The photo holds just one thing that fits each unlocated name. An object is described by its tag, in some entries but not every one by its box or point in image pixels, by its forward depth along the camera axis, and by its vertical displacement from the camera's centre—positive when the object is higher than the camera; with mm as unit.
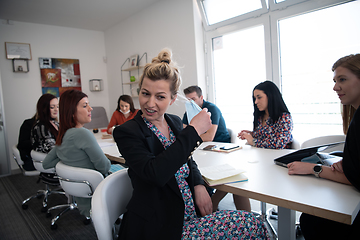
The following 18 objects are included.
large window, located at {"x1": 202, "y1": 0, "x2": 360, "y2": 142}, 2910 +548
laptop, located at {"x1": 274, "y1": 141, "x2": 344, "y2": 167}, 1330 -377
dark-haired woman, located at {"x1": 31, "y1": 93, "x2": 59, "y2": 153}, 2770 -186
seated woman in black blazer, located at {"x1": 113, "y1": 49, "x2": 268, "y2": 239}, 1006 -380
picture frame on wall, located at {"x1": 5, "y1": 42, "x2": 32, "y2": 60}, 4879 +1309
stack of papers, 1281 -440
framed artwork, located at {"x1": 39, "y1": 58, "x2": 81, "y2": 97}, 5352 +813
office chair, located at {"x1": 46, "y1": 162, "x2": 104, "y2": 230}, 1736 -545
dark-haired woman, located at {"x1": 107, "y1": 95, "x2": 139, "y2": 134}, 4062 -114
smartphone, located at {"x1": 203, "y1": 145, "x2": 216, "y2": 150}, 2173 -445
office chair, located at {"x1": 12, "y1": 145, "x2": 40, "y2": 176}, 2992 -647
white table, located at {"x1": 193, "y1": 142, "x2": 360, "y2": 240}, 929 -453
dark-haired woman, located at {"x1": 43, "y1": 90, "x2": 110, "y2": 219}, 1926 -272
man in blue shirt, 2730 -260
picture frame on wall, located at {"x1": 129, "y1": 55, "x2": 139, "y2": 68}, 5133 +977
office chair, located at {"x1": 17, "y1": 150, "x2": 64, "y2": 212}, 2535 -787
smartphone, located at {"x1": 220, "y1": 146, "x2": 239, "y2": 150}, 2066 -436
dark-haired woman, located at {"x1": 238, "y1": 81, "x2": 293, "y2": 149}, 2131 -244
